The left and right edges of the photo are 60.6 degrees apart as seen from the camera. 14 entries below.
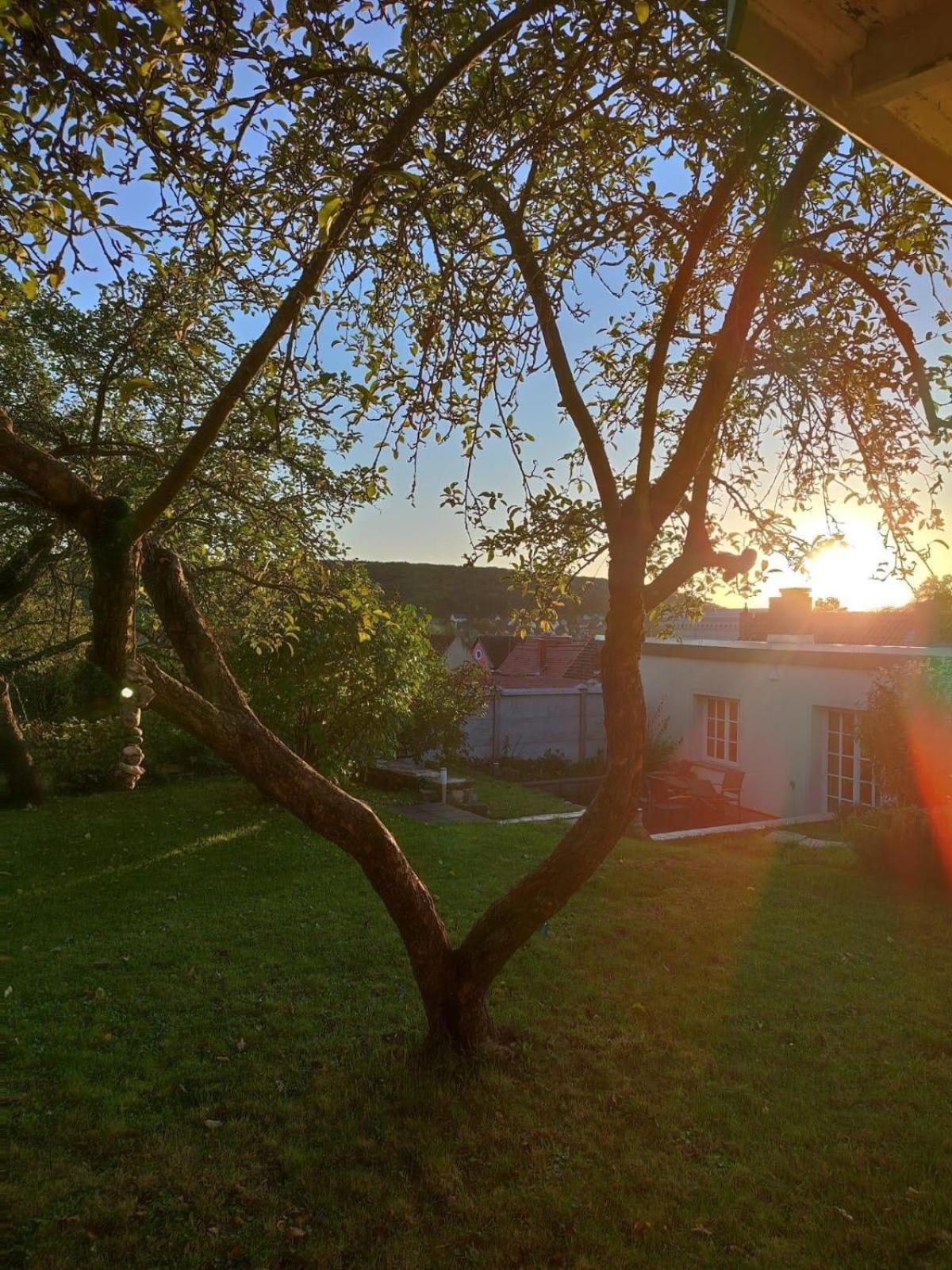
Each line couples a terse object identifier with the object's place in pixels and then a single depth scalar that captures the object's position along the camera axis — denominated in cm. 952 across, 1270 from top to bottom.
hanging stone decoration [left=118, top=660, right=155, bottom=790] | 349
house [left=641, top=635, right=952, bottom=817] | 1374
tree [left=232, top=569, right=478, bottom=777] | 1191
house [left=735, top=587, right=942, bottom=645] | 1855
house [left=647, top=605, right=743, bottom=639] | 2075
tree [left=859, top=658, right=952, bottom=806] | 1086
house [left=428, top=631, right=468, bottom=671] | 2945
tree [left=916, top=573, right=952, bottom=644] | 1777
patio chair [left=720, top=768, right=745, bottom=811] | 1538
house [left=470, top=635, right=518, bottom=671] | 2699
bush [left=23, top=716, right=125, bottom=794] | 1267
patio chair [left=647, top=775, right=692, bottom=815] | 1473
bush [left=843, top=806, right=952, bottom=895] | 889
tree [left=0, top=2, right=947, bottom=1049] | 386
